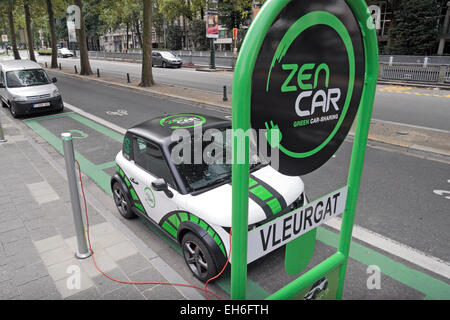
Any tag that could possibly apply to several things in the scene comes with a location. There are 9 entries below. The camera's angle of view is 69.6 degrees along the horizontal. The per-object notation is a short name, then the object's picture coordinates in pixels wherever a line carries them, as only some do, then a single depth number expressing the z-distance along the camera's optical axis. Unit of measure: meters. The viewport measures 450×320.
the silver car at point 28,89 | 11.70
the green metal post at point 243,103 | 1.50
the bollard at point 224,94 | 14.18
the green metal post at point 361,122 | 2.07
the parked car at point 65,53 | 59.34
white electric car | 3.46
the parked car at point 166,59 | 33.16
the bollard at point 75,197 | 3.55
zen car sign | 1.62
